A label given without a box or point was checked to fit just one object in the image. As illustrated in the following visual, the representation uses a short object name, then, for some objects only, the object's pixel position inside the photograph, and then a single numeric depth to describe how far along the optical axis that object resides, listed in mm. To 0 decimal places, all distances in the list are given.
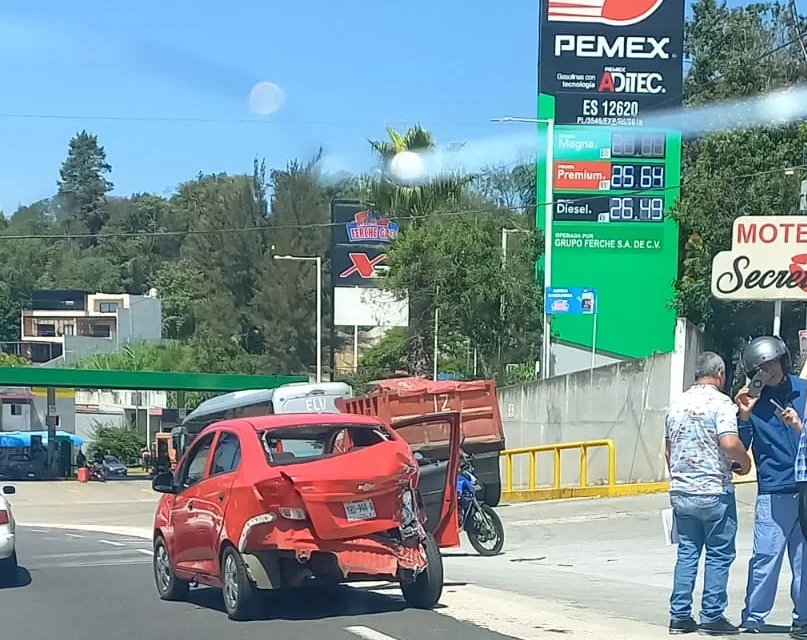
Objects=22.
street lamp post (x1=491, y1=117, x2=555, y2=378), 35281
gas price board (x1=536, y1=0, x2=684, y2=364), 38750
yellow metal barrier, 24391
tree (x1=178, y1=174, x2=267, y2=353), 83125
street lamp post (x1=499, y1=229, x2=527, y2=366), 38334
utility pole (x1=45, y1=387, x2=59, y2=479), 61031
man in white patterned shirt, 8531
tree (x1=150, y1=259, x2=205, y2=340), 100688
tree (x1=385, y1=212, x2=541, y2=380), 38219
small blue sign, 35188
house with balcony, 99188
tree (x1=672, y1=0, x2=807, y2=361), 31797
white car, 13922
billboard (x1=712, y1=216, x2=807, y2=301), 17875
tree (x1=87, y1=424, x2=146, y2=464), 78938
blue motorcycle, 17109
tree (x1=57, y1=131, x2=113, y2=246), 141750
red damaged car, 9977
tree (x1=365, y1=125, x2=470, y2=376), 43938
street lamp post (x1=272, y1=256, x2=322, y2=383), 53016
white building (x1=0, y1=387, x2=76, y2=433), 83375
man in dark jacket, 8453
